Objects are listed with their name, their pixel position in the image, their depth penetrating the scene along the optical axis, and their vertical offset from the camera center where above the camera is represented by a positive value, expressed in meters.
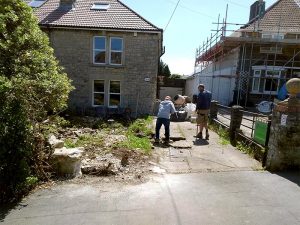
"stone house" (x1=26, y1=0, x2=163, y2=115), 17.45 +1.26
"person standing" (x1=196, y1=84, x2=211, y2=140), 10.43 -0.89
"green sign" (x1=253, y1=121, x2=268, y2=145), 7.43 -1.25
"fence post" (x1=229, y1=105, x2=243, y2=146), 9.86 -1.25
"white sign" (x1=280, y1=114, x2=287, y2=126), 6.57 -0.74
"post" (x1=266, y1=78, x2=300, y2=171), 6.55 -1.14
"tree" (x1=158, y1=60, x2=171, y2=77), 50.53 +2.07
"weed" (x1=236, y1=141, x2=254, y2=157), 8.26 -1.92
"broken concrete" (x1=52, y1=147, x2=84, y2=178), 6.23 -1.91
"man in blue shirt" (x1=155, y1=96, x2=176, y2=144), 9.64 -1.24
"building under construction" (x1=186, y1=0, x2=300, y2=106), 19.12 +2.20
